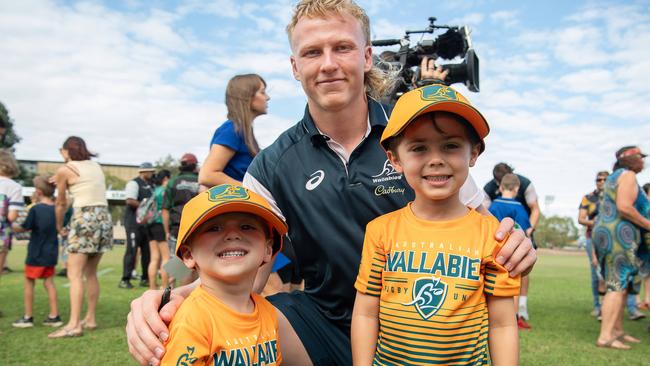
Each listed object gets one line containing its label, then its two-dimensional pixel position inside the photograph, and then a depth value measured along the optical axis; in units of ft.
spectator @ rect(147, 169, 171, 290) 27.91
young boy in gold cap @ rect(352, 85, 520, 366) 6.14
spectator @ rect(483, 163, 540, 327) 20.92
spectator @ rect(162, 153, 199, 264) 22.02
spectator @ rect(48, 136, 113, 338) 17.52
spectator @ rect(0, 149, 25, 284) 19.02
